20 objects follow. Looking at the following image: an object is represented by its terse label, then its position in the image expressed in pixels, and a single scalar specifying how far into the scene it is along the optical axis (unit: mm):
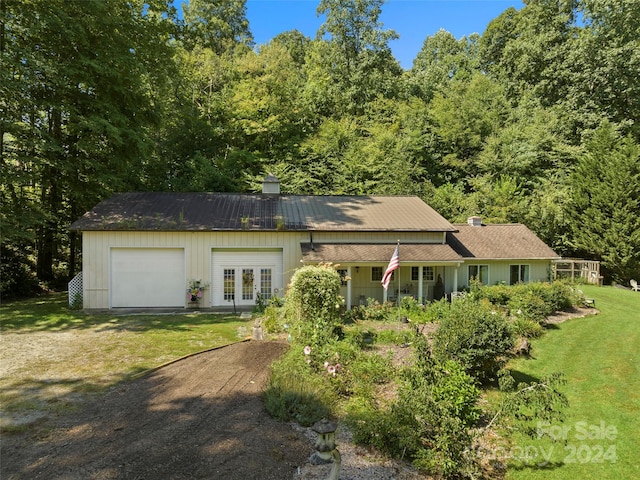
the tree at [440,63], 35688
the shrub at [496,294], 14459
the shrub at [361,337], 9467
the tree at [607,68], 26953
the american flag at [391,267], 11125
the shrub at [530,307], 12609
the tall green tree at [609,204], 21547
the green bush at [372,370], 7292
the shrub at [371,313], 13109
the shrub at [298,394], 5875
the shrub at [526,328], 11453
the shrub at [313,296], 10250
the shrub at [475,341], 7773
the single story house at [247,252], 14398
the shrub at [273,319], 10891
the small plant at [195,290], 14523
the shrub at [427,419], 4902
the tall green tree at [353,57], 32906
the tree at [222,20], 34625
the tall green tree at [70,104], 14672
